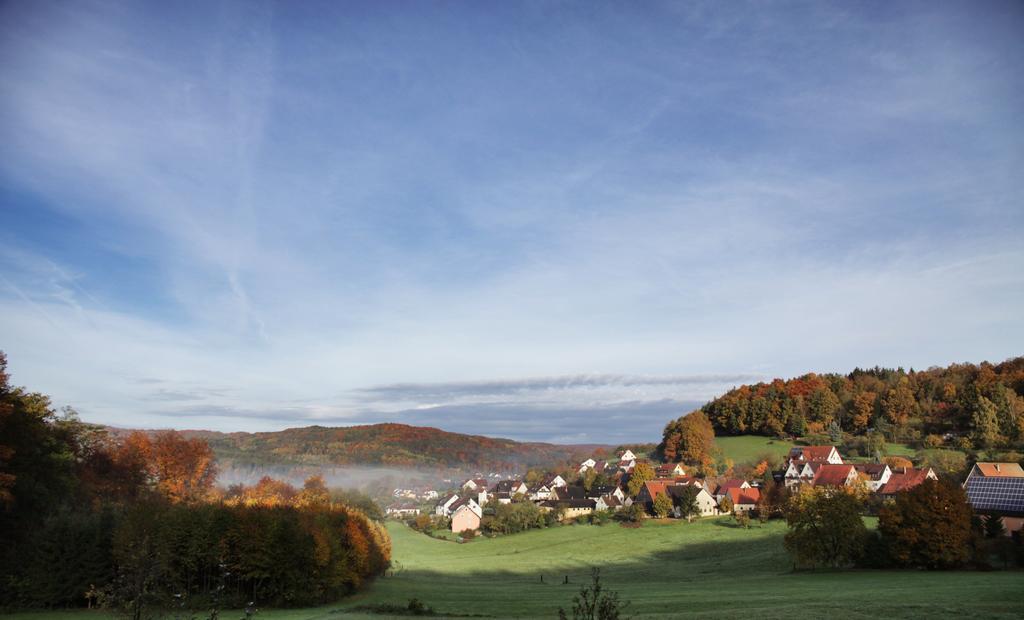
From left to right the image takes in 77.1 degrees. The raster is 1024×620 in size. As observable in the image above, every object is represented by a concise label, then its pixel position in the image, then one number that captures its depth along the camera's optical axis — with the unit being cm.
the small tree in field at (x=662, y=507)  8644
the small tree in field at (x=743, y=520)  7225
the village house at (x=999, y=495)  5756
